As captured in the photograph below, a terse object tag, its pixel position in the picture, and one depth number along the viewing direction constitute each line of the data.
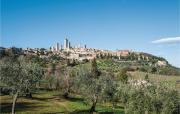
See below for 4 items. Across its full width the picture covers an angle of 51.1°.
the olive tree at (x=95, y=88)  39.30
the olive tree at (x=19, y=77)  30.61
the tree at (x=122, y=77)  74.04
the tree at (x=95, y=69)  76.30
